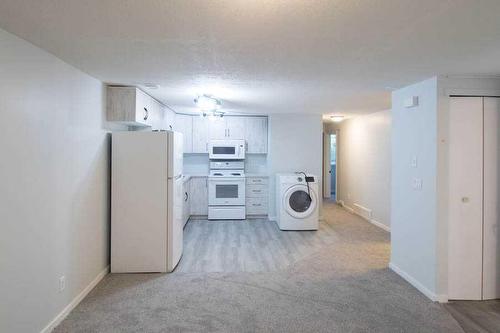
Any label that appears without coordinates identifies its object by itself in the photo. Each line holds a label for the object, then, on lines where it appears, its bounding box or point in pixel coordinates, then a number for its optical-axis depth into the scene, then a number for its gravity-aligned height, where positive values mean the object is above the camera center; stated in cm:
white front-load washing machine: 580 -68
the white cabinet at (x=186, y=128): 681 +77
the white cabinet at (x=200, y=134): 689 +65
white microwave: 682 +36
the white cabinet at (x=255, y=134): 691 +67
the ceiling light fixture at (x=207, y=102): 426 +85
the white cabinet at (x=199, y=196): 669 -64
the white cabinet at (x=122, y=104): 372 +69
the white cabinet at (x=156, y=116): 452 +73
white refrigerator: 375 -43
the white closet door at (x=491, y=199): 317 -31
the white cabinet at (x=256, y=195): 672 -62
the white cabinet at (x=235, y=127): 688 +81
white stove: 658 -65
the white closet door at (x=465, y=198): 316 -30
